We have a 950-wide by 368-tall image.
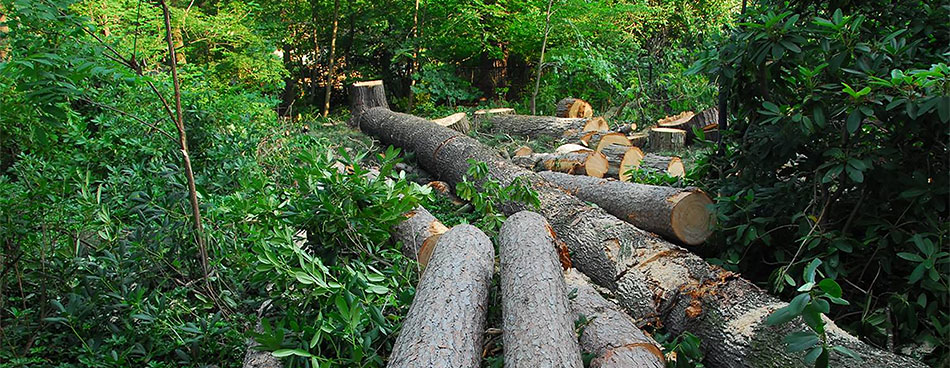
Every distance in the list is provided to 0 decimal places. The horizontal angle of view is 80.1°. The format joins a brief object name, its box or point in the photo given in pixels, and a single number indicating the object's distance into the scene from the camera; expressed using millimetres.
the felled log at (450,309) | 2016
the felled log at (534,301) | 2068
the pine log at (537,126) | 7645
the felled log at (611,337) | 2209
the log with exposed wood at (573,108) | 8750
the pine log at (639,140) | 7268
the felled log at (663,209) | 3492
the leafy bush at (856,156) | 2471
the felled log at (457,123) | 7739
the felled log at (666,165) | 5375
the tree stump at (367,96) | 9016
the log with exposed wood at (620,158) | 5746
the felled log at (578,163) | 5643
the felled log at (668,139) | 6746
